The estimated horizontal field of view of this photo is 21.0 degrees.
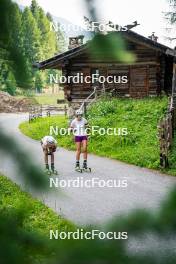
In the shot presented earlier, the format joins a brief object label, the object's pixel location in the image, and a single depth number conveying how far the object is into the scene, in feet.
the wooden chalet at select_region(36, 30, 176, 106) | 73.10
